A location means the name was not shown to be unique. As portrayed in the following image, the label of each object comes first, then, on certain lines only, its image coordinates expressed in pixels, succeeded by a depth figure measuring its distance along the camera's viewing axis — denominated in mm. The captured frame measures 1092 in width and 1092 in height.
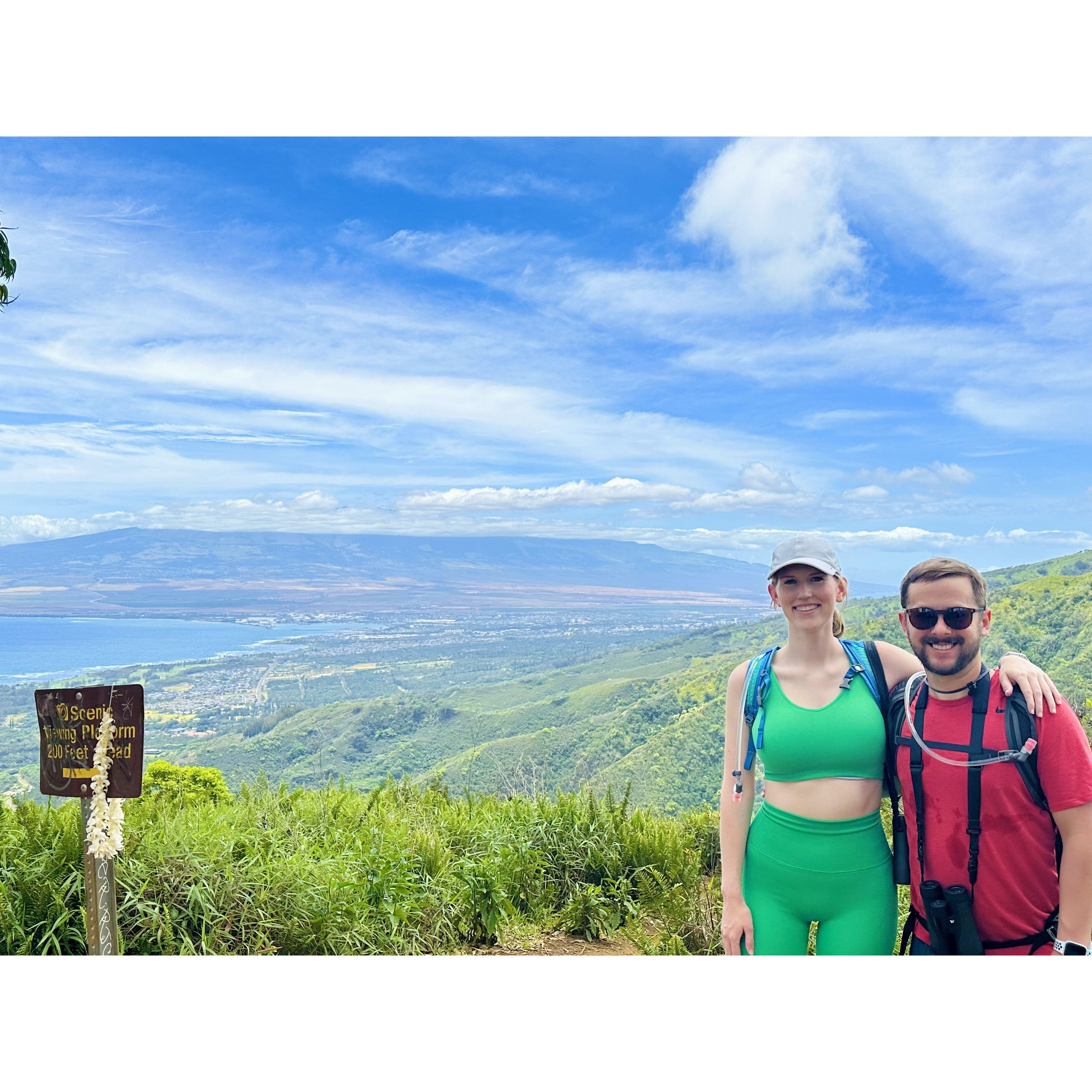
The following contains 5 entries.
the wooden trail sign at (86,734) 2695
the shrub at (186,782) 5852
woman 1965
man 1726
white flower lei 2646
